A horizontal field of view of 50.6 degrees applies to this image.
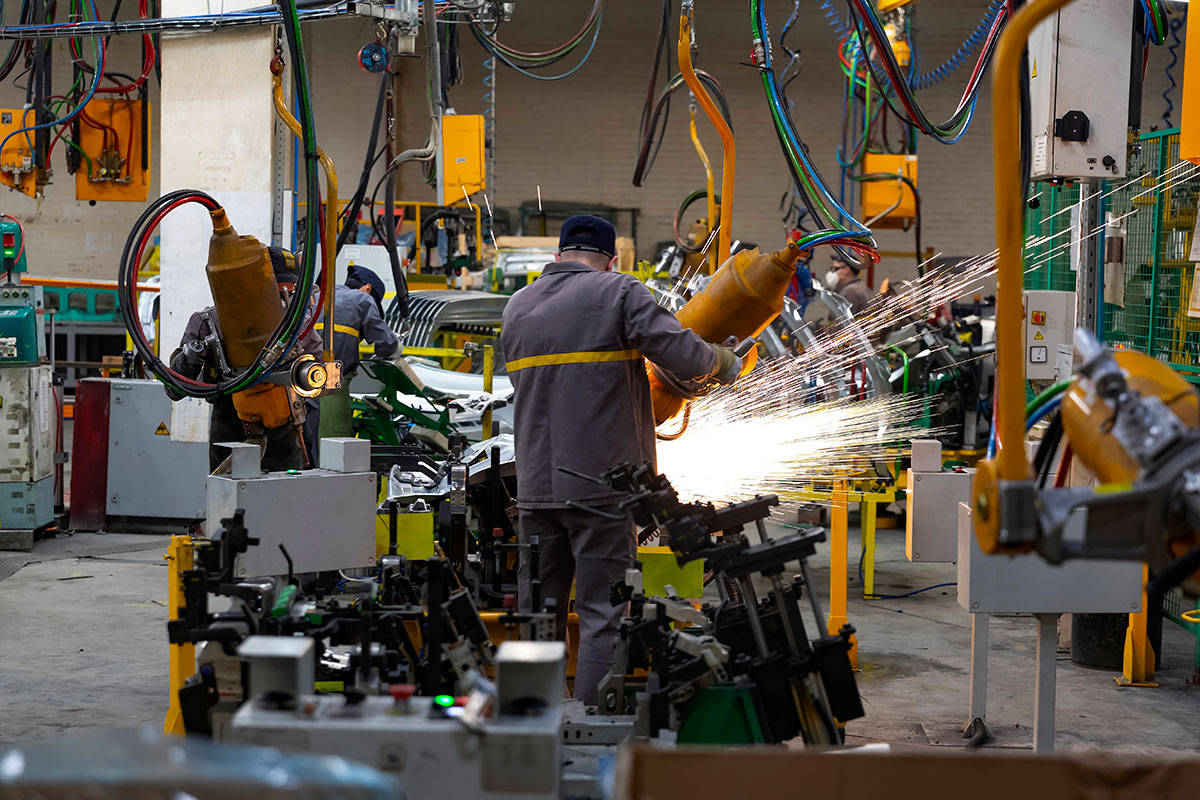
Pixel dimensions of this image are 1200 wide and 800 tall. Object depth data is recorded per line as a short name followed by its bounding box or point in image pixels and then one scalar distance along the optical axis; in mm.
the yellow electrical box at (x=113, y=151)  8727
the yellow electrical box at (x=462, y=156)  7781
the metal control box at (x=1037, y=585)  3738
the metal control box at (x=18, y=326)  7797
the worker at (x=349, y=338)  7043
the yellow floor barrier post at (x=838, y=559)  5734
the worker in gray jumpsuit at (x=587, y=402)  4082
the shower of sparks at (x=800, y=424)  5273
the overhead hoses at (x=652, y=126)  6320
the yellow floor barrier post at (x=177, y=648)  4059
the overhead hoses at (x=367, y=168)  5629
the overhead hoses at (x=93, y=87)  7410
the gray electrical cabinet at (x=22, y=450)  7879
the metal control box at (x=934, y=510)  4578
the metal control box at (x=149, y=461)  8281
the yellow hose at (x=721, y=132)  4402
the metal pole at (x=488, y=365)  7293
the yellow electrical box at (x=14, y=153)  8789
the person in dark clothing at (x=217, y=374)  5164
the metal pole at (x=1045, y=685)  3705
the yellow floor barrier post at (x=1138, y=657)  5348
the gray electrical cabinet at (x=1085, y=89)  4688
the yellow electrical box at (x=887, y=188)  10305
